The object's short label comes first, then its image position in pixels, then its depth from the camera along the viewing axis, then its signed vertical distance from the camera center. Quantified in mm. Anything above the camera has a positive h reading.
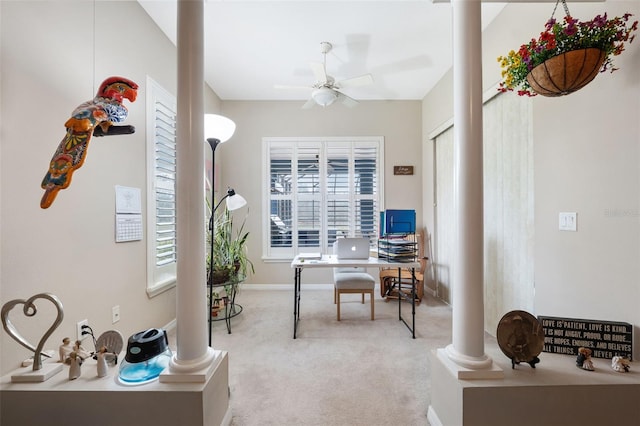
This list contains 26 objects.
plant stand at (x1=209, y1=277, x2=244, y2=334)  3084 -1067
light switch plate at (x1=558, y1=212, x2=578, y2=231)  1778 -43
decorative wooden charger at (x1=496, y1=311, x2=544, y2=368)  1466 -651
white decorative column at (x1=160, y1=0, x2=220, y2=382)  1437 +143
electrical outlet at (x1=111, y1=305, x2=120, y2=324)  2121 -755
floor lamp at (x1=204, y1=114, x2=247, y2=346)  1993 +620
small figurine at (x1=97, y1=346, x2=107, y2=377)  1417 -755
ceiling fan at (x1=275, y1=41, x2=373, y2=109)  2916 +1397
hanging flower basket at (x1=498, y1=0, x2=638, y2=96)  1334 +796
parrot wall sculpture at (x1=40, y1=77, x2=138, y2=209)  1393 +481
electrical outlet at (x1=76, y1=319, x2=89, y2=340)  1826 -752
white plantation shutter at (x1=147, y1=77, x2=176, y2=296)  2566 +253
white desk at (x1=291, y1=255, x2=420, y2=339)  2758 -492
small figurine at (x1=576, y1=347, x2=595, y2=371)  1435 -753
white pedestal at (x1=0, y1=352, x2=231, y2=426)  1305 -885
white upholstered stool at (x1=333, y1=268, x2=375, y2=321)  3072 -768
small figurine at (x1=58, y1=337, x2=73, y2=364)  1455 -705
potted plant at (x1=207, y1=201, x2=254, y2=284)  2975 -435
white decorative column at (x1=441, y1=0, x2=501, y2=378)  1482 +145
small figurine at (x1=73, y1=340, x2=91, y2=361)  1420 -690
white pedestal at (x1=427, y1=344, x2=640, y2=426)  1323 -886
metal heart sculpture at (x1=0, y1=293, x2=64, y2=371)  1321 -523
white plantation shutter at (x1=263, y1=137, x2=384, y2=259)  4422 +375
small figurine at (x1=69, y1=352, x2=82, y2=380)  1388 -746
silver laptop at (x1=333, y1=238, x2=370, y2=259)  2973 -352
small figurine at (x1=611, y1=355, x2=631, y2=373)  1401 -754
